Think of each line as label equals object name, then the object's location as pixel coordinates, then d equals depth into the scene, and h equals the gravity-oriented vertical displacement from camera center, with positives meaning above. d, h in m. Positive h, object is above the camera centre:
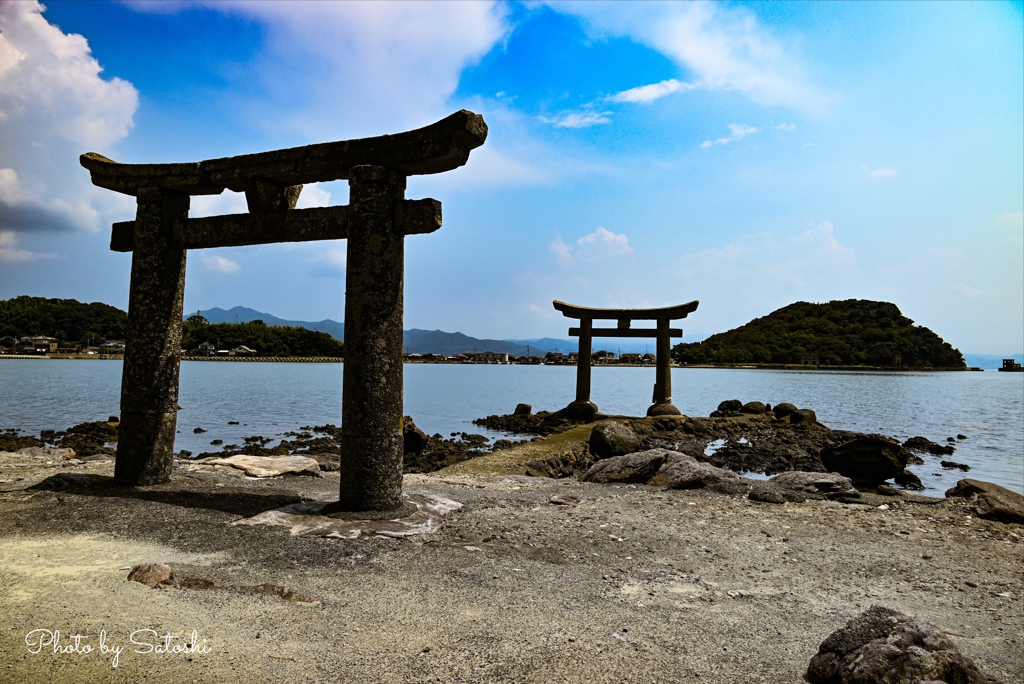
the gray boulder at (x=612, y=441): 17.48 -2.13
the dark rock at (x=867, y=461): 15.85 -2.30
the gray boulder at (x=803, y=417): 29.08 -2.10
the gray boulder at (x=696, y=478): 10.59 -1.92
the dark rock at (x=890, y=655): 3.42 -1.64
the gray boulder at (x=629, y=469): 11.38 -1.93
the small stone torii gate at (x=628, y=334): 27.91 +1.60
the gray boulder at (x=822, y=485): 10.88 -2.02
